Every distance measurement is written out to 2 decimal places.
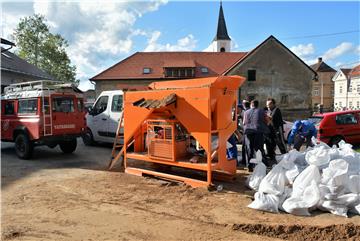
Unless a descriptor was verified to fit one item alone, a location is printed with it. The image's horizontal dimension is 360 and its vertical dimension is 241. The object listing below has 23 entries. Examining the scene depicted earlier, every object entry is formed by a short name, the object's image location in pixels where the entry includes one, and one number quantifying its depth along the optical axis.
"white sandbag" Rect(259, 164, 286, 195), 5.55
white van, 11.61
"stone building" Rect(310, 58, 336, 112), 75.65
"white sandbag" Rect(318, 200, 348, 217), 5.01
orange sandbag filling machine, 6.55
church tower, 55.84
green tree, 47.66
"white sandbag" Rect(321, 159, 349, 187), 5.26
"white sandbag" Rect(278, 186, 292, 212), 5.30
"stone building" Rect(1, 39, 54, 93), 20.63
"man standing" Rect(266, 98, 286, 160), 9.05
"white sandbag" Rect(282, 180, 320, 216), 5.05
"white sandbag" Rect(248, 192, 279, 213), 5.21
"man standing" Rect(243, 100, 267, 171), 7.85
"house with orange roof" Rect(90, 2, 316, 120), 36.47
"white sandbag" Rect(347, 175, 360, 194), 5.24
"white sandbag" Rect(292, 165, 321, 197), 5.36
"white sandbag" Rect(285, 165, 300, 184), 5.75
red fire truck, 9.56
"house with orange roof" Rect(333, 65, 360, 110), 61.42
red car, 11.45
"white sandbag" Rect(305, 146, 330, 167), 5.74
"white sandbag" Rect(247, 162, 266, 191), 6.11
